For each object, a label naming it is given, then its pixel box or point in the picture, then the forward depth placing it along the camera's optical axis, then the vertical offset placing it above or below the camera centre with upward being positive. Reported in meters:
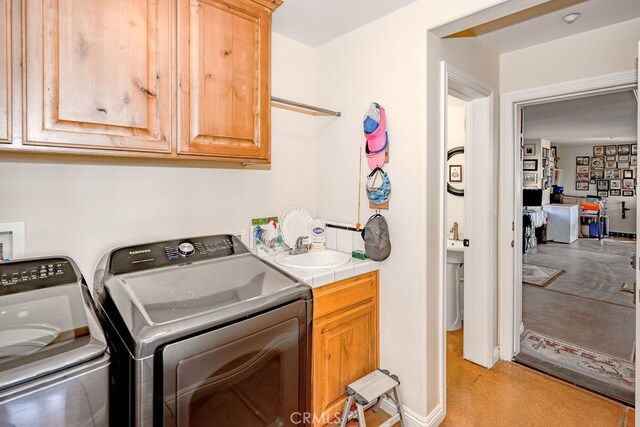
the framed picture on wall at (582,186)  8.85 +0.68
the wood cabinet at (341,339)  1.75 -0.73
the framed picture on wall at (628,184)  8.20 +0.68
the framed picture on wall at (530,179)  7.25 +0.70
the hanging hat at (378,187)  1.92 +0.14
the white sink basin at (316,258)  2.05 -0.31
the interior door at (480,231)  2.38 -0.15
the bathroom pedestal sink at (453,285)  2.97 -0.69
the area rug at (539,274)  4.54 -0.94
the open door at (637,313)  1.52 -0.48
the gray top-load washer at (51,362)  0.73 -0.36
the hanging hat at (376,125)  1.92 +0.50
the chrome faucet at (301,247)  2.15 -0.24
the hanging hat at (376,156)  1.94 +0.33
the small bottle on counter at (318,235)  2.26 -0.17
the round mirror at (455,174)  3.29 +0.37
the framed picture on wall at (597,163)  8.60 +1.27
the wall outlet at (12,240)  1.30 -0.12
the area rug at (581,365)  2.22 -1.17
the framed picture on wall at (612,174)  8.43 +0.96
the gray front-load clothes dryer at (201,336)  0.93 -0.40
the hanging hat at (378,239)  1.90 -0.16
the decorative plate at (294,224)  2.19 -0.10
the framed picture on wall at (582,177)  8.84 +0.92
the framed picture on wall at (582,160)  8.83 +1.38
